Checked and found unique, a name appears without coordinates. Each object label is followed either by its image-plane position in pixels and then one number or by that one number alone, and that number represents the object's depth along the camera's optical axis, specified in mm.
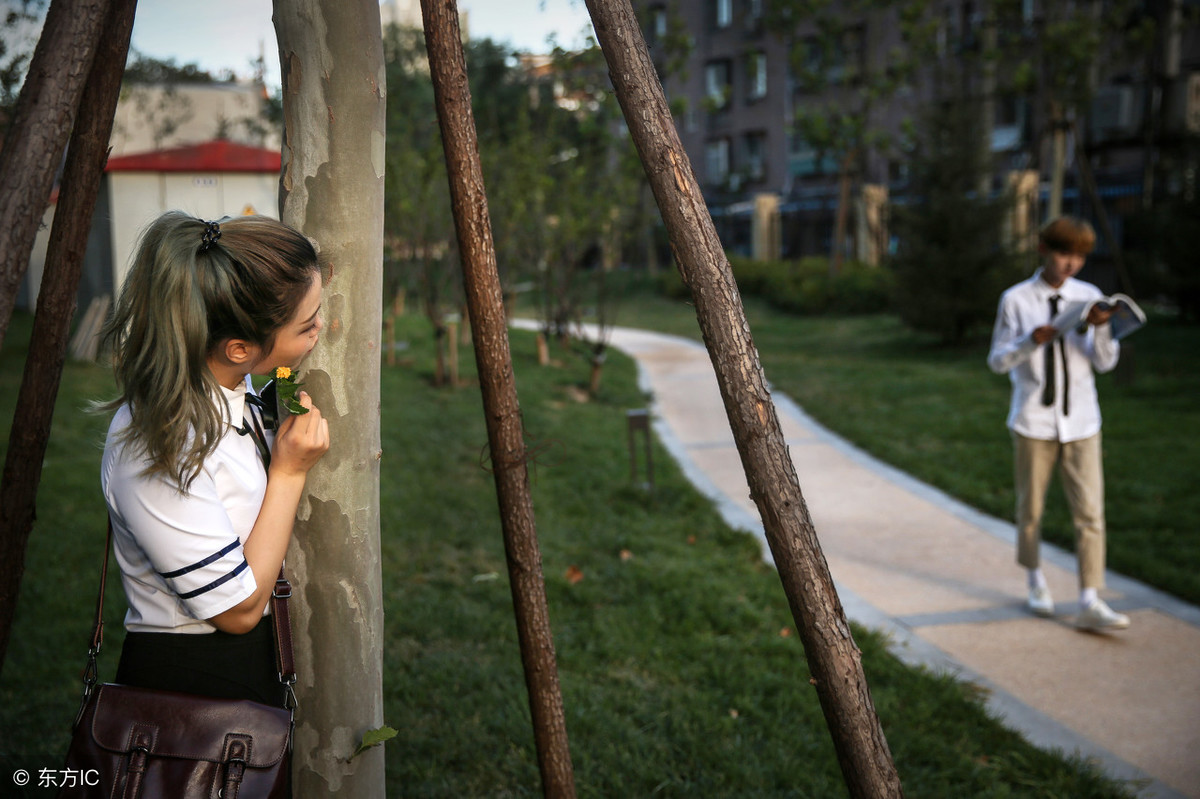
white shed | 12773
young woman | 1748
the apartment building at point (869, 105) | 19109
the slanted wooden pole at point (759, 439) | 2145
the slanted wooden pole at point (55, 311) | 2646
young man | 4891
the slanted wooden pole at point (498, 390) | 2414
